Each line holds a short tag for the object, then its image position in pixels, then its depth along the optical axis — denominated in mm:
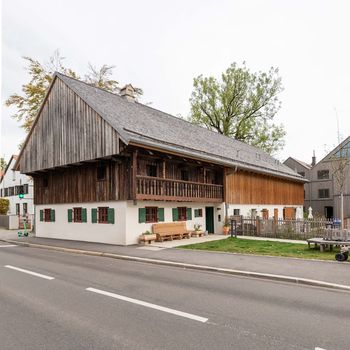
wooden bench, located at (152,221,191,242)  19016
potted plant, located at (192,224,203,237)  21953
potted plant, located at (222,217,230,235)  23495
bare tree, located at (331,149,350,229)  17973
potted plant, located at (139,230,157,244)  17969
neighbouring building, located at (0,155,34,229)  41125
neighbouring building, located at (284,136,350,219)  44781
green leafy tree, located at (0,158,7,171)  71919
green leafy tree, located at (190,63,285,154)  43094
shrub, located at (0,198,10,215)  42031
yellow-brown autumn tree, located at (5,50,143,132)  29266
